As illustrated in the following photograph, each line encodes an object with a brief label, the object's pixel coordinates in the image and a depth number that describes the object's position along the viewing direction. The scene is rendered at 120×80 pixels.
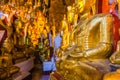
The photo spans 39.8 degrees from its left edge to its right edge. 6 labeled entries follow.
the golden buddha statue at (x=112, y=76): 1.15
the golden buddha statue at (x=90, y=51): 1.26
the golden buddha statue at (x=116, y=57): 1.42
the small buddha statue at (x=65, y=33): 3.37
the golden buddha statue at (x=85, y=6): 1.89
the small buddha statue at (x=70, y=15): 2.34
